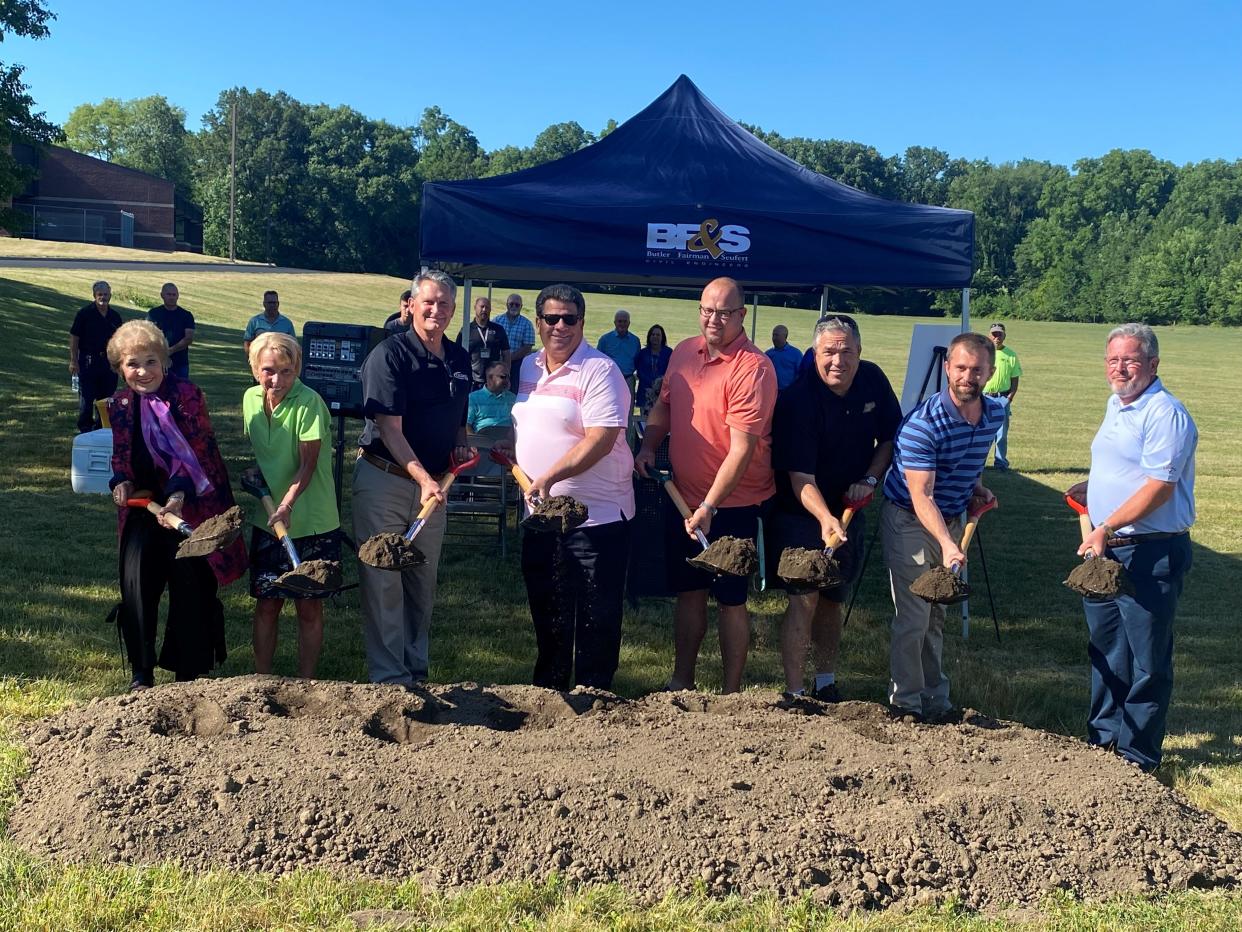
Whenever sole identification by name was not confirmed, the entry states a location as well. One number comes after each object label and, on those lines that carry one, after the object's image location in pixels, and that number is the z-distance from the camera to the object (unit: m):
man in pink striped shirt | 4.60
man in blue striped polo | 4.61
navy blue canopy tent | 6.78
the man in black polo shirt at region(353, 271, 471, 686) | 4.68
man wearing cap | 14.36
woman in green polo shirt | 4.58
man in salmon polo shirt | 4.68
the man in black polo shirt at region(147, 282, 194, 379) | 12.06
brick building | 63.62
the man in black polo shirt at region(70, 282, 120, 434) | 11.92
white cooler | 8.73
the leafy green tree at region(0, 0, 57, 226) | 24.53
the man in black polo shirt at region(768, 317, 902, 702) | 4.87
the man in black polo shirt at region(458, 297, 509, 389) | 11.34
